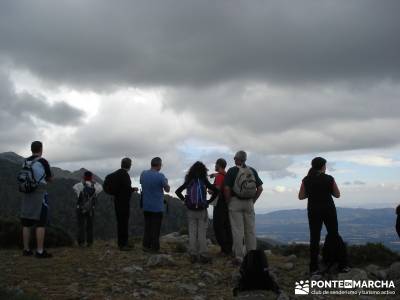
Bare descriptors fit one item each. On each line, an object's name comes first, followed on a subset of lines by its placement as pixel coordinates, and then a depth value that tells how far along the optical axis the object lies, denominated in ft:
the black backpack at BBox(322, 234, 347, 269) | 32.24
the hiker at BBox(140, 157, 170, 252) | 37.06
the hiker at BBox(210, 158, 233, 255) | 37.52
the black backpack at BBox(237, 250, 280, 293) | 23.24
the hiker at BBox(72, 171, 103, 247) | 40.14
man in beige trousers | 33.27
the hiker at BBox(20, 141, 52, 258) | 31.94
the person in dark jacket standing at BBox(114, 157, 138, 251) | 37.73
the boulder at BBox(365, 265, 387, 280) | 32.89
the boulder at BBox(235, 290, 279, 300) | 22.49
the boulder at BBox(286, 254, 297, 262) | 41.14
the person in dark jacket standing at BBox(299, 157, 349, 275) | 31.78
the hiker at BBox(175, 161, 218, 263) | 34.14
